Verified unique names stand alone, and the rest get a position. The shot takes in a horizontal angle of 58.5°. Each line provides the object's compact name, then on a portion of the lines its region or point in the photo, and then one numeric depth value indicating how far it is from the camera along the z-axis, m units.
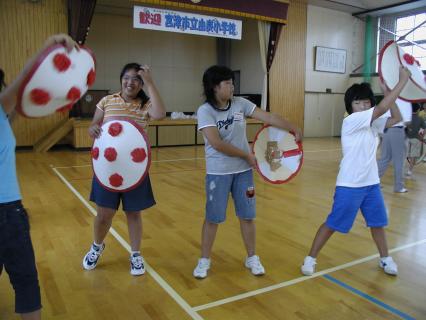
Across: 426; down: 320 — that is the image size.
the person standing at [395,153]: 5.06
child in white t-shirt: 2.43
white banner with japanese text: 8.84
